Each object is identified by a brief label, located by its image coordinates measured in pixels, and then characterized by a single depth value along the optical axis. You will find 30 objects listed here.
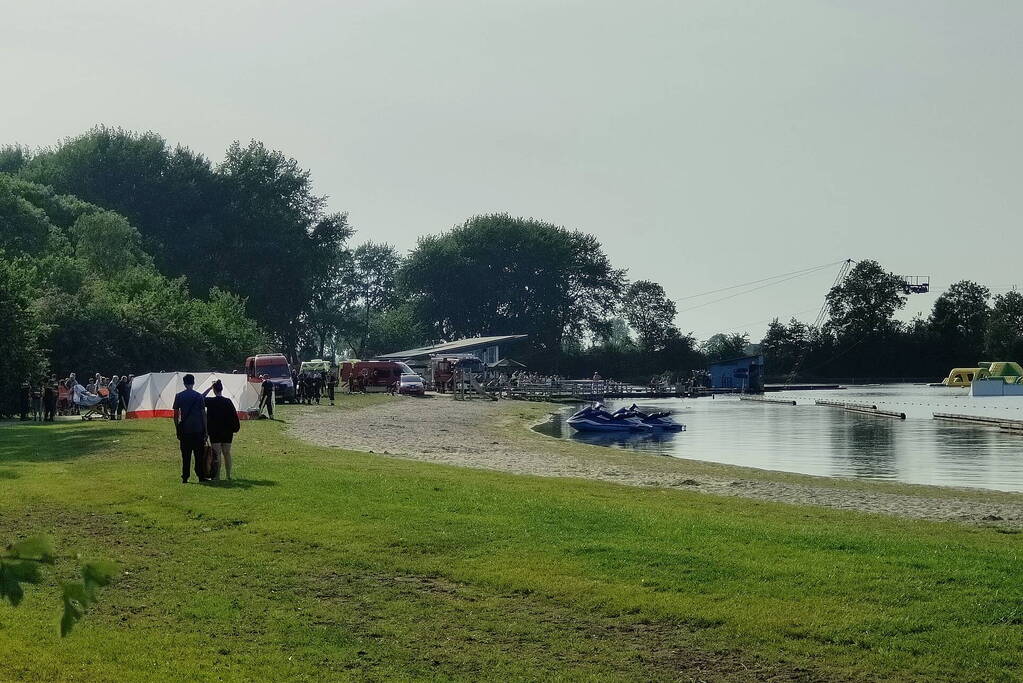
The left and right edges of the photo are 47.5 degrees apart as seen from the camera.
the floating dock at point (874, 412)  80.76
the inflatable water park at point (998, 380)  122.50
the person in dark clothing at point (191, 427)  23.11
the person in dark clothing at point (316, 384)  72.00
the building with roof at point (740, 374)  144.75
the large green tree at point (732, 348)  165.02
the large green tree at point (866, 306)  168.75
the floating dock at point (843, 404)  91.47
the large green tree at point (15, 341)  49.56
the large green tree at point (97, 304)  62.09
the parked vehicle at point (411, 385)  95.31
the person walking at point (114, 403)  48.41
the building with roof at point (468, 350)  125.69
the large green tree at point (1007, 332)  153.62
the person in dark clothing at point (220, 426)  23.20
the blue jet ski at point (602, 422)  66.12
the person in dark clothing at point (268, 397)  50.84
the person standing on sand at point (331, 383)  73.88
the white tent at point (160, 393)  47.56
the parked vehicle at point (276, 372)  69.44
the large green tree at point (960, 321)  166.75
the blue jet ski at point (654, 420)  68.31
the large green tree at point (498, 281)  171.38
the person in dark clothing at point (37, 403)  49.23
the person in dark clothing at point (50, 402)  46.97
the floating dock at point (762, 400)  113.28
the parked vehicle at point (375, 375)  96.94
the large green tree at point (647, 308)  176.50
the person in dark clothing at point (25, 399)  49.25
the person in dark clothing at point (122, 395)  48.26
